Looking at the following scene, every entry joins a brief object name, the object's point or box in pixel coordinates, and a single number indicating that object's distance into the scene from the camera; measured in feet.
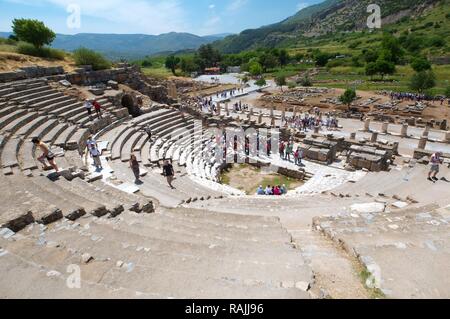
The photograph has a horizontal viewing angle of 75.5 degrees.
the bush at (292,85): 201.36
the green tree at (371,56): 256.52
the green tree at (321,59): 309.42
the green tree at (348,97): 125.13
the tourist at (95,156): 46.01
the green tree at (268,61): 320.29
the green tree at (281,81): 200.19
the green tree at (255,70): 265.13
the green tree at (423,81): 147.13
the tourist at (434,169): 46.80
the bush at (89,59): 94.99
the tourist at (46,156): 36.76
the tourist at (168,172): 44.73
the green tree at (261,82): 200.34
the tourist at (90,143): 47.65
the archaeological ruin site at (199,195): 16.80
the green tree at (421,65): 202.49
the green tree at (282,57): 351.05
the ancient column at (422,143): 71.41
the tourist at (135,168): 43.57
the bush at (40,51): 92.03
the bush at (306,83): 207.11
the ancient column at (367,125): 89.61
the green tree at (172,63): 326.65
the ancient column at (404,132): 82.69
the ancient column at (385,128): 86.96
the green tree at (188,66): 321.73
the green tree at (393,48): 266.45
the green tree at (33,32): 94.84
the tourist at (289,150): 65.62
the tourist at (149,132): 66.18
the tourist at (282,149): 67.88
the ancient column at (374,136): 75.80
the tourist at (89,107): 65.36
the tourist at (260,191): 50.29
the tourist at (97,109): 66.80
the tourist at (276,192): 49.75
